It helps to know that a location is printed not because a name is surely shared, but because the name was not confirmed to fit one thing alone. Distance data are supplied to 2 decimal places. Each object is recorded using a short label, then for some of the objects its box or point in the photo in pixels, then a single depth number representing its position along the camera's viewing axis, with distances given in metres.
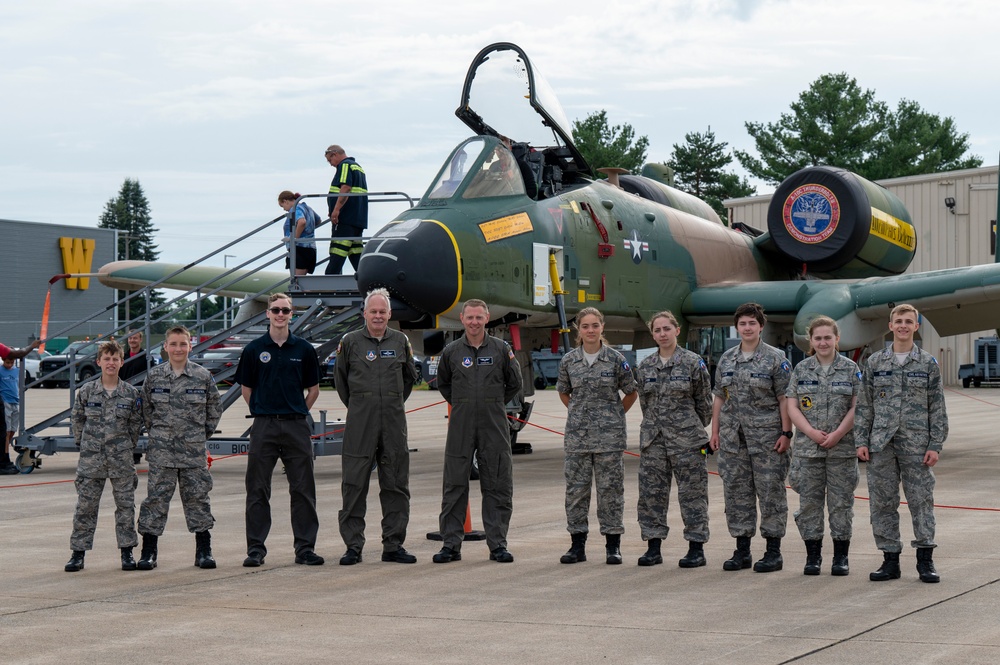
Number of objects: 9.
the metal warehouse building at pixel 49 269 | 56.06
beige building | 37.81
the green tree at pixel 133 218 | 124.62
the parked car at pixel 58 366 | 39.38
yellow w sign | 57.78
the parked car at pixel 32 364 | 43.50
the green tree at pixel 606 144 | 71.94
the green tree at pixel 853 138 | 65.69
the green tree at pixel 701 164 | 74.88
